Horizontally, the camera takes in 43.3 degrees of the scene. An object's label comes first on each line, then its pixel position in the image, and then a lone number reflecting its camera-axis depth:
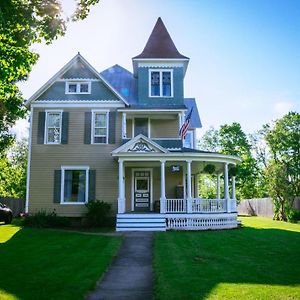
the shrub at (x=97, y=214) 19.81
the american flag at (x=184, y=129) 19.77
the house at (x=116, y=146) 19.61
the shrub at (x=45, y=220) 19.53
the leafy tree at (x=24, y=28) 8.86
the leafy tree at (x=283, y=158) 30.38
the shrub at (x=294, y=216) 27.71
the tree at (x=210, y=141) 53.33
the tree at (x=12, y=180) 37.00
